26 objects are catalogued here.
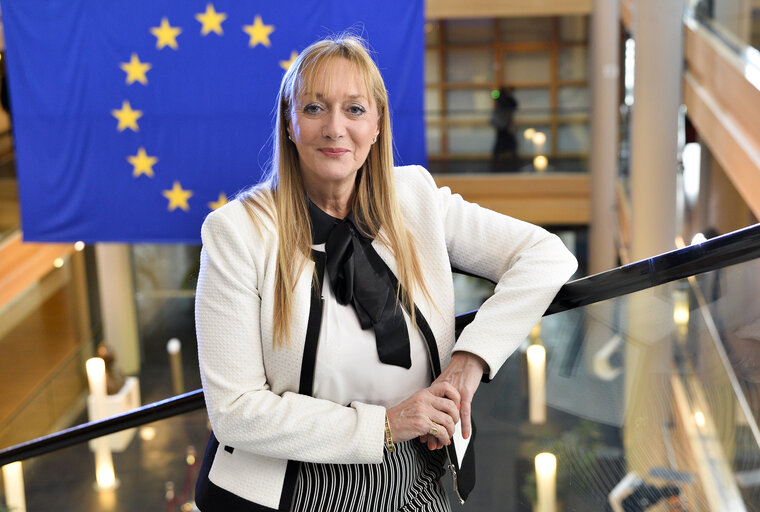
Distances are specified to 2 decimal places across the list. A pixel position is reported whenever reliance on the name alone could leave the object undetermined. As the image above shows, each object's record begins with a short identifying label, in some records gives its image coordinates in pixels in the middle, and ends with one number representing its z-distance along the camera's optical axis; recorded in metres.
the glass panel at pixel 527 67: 16.17
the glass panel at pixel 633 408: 1.91
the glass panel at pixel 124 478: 3.11
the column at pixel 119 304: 13.06
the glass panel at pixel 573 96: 15.98
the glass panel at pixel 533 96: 16.06
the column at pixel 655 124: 7.02
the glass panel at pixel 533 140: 12.88
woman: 1.64
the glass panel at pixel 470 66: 16.36
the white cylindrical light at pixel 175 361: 12.54
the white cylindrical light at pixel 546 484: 2.20
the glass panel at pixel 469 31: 16.16
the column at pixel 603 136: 11.64
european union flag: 6.48
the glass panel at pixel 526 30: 16.08
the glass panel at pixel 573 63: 16.05
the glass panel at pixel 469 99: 16.62
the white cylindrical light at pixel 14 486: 3.10
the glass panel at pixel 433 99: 16.78
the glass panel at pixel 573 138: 13.06
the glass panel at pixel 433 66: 16.48
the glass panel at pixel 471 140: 13.19
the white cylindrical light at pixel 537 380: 2.21
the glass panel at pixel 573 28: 15.91
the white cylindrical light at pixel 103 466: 3.25
